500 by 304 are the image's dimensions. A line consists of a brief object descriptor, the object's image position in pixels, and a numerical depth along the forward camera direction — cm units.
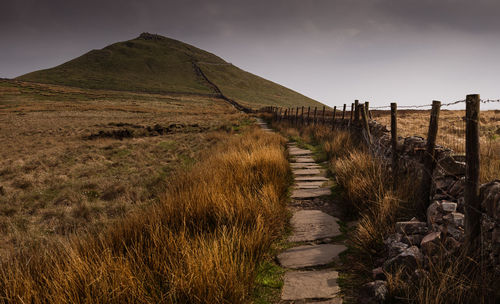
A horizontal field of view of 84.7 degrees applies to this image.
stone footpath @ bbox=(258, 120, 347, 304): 229
